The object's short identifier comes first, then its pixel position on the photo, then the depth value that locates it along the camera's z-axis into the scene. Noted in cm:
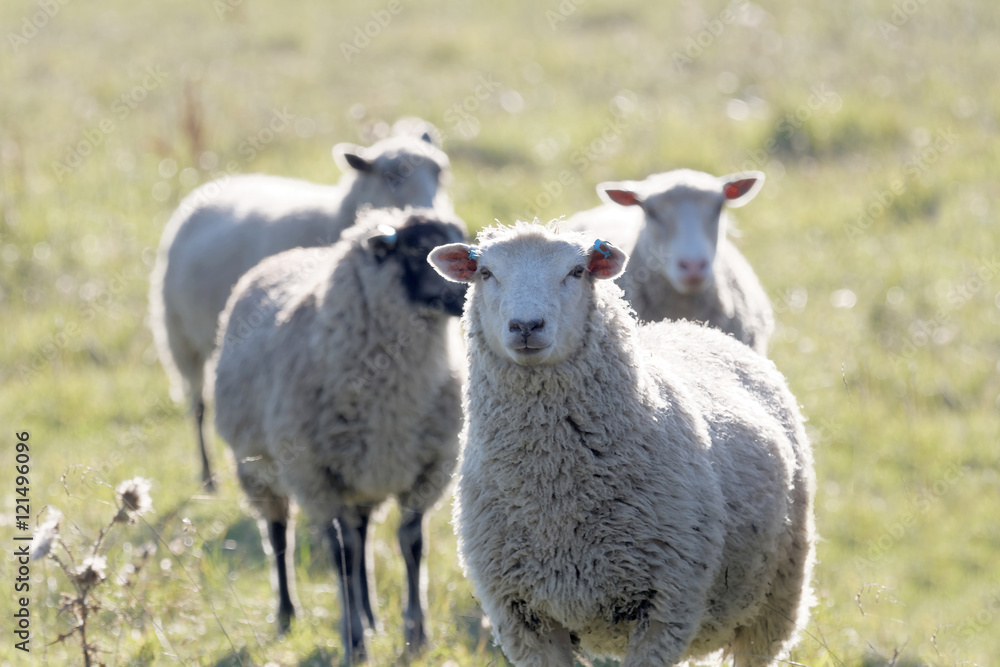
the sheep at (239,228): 1396
